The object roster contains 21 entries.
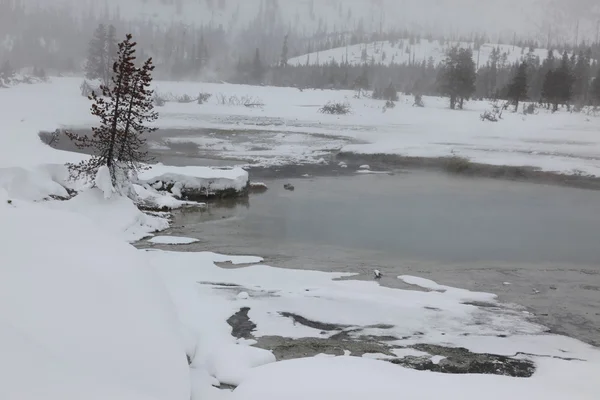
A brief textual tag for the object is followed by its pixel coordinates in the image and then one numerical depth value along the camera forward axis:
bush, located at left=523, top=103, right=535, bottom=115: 59.17
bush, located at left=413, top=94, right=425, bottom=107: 71.62
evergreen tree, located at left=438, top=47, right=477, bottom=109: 69.25
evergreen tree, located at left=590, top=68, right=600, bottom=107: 66.62
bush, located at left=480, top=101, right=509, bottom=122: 53.81
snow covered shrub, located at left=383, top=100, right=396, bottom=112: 68.21
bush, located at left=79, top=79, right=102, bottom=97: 67.52
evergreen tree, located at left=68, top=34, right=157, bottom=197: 17.06
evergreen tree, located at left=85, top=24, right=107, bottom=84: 78.75
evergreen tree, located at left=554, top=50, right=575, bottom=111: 64.56
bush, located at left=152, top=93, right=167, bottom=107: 66.62
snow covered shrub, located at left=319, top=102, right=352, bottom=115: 63.09
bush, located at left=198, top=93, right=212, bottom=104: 73.12
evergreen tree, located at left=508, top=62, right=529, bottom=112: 64.81
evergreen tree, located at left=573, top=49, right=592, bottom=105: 75.88
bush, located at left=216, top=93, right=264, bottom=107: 71.88
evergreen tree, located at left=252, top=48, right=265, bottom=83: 123.81
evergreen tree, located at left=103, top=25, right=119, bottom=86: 78.88
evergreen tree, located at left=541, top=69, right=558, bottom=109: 64.62
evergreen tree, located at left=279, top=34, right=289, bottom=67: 142.38
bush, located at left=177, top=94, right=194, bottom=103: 75.50
